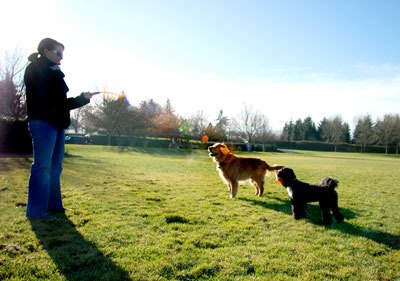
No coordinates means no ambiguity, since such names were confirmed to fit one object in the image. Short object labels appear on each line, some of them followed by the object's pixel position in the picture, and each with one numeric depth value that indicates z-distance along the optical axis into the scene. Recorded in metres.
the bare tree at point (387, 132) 64.94
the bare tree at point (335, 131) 76.44
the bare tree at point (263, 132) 61.43
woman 4.17
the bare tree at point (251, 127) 60.50
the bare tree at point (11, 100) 21.03
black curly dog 5.01
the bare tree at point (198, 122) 62.31
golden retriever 7.54
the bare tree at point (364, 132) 68.34
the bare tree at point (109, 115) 37.62
